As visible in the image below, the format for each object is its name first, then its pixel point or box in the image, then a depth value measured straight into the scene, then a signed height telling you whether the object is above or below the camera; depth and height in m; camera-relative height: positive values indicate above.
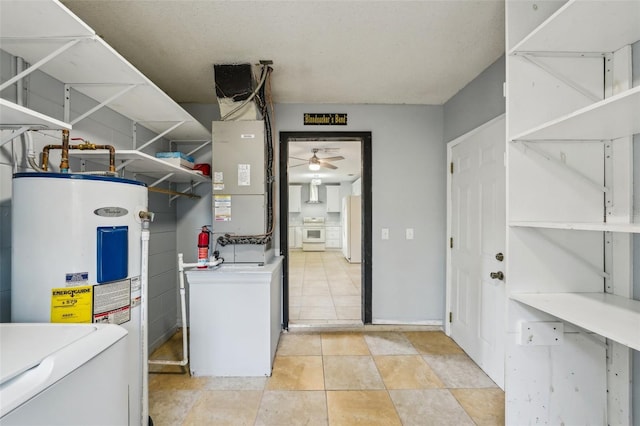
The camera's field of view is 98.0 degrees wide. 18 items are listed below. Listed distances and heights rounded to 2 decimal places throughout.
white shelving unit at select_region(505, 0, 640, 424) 1.21 -0.05
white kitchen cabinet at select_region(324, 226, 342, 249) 9.39 -0.73
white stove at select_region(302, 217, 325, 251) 9.16 -0.64
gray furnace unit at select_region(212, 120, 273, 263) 2.27 +0.21
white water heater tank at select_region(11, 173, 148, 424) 1.13 -0.14
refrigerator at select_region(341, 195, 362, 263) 7.09 -0.34
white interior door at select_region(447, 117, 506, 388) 2.06 -0.25
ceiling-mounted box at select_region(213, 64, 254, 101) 2.18 +1.06
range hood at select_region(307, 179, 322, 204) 9.19 +0.71
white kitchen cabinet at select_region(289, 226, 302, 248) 9.38 -0.70
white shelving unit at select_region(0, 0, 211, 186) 1.04 +0.76
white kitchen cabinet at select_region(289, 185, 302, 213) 9.11 +0.54
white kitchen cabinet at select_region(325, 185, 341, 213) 9.39 +0.49
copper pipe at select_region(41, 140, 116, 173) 1.34 +0.32
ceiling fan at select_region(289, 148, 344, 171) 4.97 +0.98
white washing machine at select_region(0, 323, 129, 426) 0.69 -0.45
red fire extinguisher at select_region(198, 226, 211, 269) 2.14 -0.27
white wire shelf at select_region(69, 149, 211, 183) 1.59 +0.34
